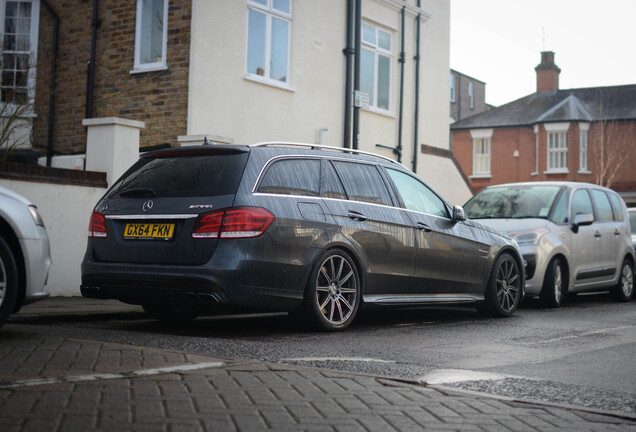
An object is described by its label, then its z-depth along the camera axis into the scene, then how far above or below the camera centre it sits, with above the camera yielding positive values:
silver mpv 11.41 +0.48
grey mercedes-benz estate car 6.91 +0.18
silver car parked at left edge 6.02 -0.03
